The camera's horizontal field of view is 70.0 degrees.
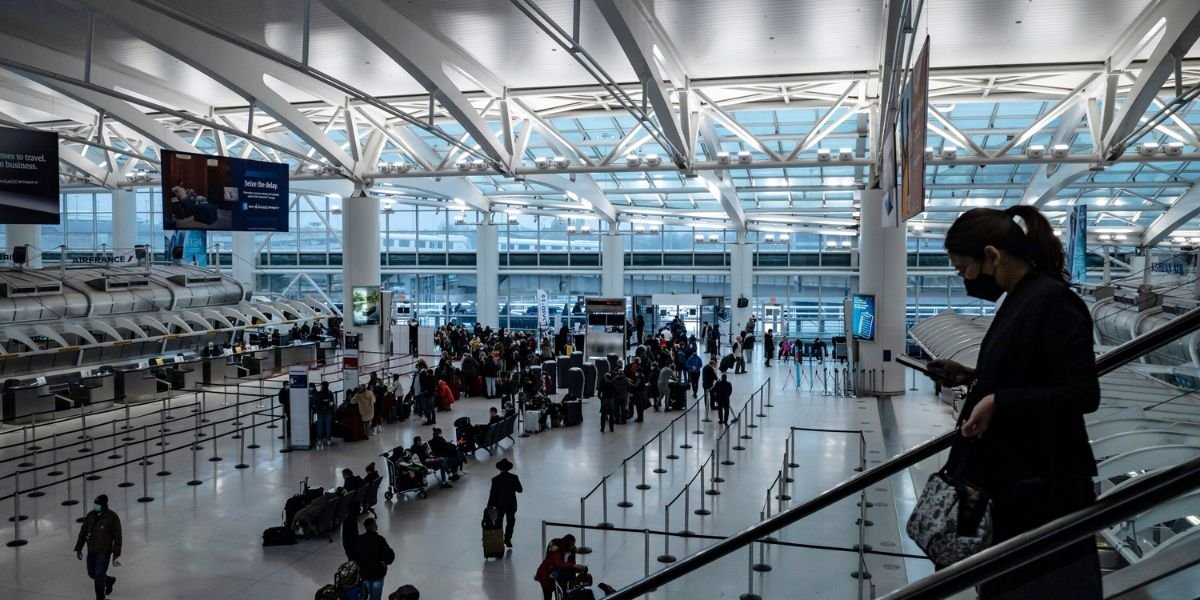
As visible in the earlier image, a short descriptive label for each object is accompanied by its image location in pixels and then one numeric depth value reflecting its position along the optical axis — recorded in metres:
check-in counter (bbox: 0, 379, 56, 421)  18.98
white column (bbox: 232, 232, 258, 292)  44.91
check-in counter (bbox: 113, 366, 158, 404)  21.89
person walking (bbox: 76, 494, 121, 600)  8.79
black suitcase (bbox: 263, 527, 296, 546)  10.53
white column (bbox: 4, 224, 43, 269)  35.86
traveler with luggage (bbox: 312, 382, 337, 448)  16.59
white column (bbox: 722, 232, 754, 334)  39.50
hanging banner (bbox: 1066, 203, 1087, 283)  19.00
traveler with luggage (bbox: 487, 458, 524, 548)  10.17
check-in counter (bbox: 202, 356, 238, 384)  25.41
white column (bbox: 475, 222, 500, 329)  42.06
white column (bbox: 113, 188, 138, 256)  40.44
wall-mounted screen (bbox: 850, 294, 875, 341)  23.33
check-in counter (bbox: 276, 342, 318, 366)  29.44
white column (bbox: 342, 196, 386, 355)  27.61
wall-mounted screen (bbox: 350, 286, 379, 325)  27.55
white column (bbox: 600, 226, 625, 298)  40.75
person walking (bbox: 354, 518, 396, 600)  8.38
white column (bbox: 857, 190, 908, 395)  23.27
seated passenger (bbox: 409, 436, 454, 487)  13.20
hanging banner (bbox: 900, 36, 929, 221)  7.42
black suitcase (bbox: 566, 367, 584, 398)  22.47
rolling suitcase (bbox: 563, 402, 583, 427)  18.78
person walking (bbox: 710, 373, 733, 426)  17.92
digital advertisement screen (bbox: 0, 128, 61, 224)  15.23
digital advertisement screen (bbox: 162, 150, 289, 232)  17.83
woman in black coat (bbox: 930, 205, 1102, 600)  1.81
